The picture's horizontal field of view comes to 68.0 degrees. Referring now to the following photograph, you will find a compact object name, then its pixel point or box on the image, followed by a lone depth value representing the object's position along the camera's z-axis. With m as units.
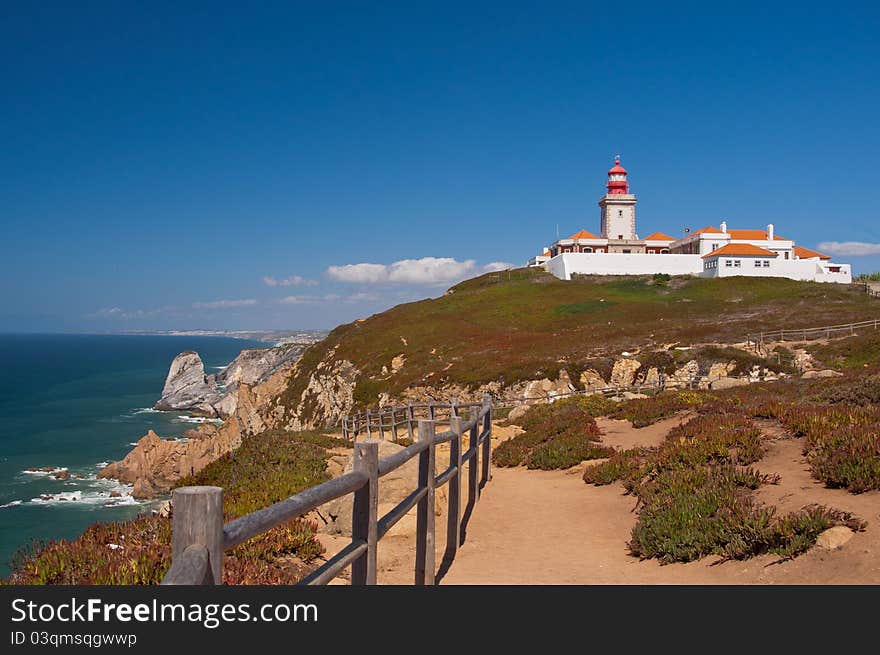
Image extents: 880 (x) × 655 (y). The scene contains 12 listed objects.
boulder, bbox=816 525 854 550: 6.56
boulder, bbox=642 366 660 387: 34.03
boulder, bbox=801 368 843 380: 23.82
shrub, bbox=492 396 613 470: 15.19
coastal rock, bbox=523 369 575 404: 35.00
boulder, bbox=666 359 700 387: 33.41
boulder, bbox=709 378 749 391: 27.26
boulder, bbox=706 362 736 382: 33.34
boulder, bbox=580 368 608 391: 35.84
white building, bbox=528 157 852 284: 78.00
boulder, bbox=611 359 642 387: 35.88
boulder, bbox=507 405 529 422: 24.48
